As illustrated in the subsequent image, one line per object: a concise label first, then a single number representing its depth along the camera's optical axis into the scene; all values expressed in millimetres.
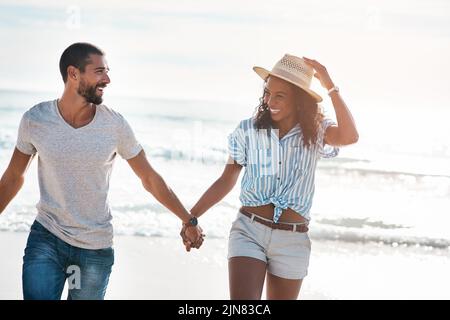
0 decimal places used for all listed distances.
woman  7981
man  7669
